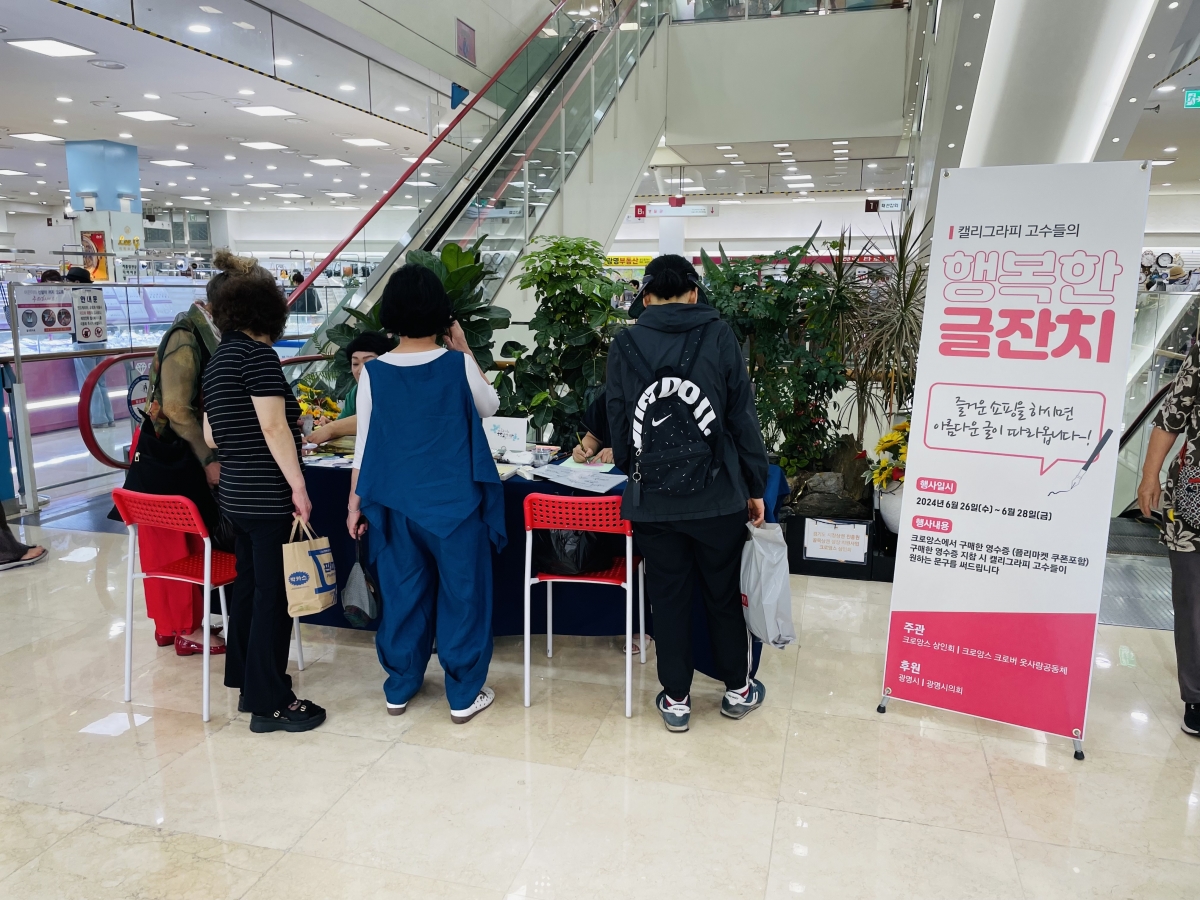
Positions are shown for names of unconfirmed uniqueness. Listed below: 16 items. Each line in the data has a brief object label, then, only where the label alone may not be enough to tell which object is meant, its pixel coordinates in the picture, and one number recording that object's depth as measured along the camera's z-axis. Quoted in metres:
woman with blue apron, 2.74
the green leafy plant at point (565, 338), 3.97
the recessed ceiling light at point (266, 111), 10.39
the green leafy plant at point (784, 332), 4.40
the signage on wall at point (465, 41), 9.12
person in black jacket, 2.64
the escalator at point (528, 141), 6.80
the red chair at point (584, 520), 2.87
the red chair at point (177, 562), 2.85
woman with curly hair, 2.73
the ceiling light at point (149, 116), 10.82
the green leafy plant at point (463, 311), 3.94
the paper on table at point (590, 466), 3.29
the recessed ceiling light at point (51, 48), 7.40
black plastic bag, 3.05
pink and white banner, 2.53
